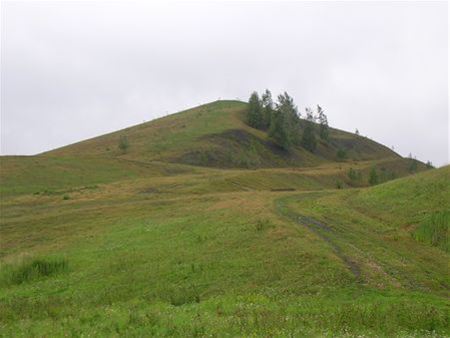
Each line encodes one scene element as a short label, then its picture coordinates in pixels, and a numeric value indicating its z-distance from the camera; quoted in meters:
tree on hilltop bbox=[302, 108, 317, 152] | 147.50
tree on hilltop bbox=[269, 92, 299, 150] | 129.50
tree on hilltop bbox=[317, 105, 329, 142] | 167.88
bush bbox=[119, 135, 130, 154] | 107.29
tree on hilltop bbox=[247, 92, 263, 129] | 145.12
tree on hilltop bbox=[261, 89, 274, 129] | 145.88
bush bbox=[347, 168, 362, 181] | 99.62
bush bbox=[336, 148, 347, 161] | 150.30
